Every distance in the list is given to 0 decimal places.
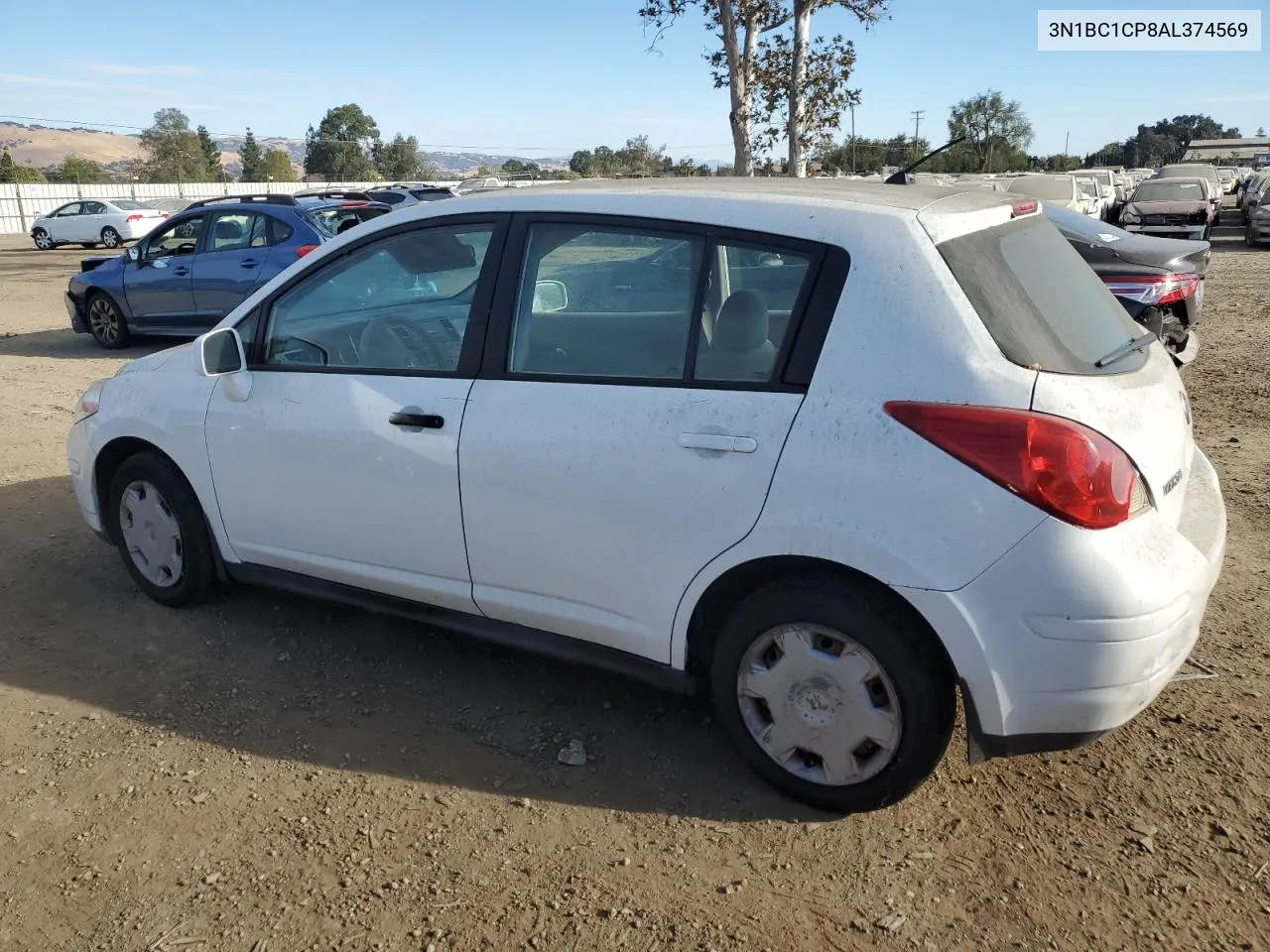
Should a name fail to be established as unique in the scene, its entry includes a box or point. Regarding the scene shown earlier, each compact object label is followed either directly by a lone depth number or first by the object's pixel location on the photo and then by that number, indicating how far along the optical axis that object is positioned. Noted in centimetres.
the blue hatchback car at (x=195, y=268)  1173
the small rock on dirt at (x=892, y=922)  264
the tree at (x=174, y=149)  8019
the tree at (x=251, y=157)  9078
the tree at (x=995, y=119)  7475
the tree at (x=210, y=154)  8869
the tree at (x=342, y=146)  9194
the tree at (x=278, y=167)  8374
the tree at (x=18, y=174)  5888
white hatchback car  266
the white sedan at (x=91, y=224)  3216
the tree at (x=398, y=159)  9231
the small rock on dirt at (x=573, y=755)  342
